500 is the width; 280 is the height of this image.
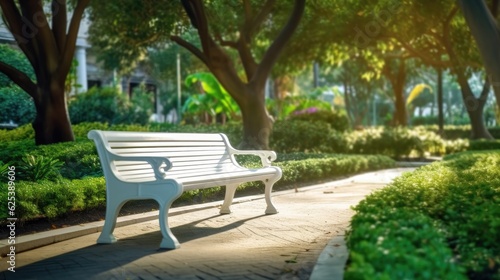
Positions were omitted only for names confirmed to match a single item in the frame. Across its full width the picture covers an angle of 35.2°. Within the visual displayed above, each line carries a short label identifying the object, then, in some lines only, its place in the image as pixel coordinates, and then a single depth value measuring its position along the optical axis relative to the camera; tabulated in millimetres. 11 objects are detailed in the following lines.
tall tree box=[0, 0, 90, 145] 15758
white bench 7910
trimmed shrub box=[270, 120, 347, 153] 24609
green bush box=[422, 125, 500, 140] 37500
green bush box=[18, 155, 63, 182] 11461
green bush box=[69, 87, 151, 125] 28953
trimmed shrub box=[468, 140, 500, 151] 27828
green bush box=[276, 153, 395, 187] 16047
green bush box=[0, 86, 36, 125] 22047
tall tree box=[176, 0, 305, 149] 20031
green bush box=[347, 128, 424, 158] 28844
